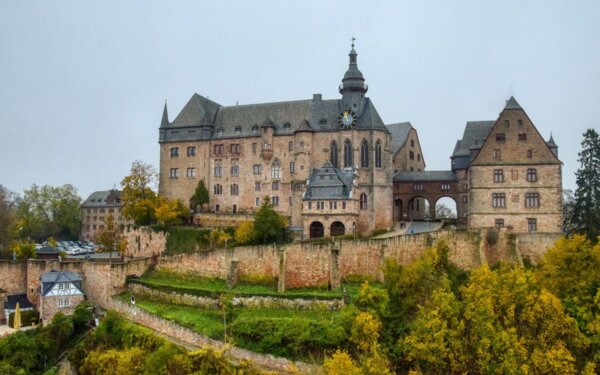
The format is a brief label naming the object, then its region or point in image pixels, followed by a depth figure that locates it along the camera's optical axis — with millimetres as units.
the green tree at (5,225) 59094
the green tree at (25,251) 54569
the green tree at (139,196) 57500
